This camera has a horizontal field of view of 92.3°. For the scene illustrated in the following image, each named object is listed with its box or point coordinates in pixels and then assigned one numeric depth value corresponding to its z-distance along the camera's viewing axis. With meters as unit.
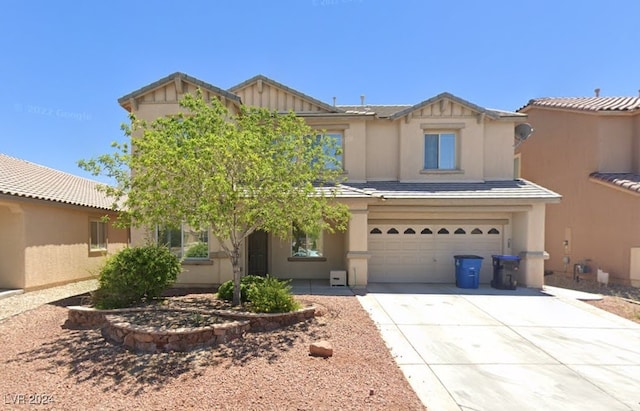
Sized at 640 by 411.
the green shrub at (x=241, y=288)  7.42
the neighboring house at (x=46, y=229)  9.56
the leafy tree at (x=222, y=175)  5.88
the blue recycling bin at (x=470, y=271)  10.23
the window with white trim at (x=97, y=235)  12.62
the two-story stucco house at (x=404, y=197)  10.04
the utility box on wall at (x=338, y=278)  10.16
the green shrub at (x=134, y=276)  6.86
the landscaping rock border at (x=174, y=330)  5.38
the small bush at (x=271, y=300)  6.43
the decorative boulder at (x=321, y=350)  5.06
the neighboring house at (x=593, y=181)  11.33
